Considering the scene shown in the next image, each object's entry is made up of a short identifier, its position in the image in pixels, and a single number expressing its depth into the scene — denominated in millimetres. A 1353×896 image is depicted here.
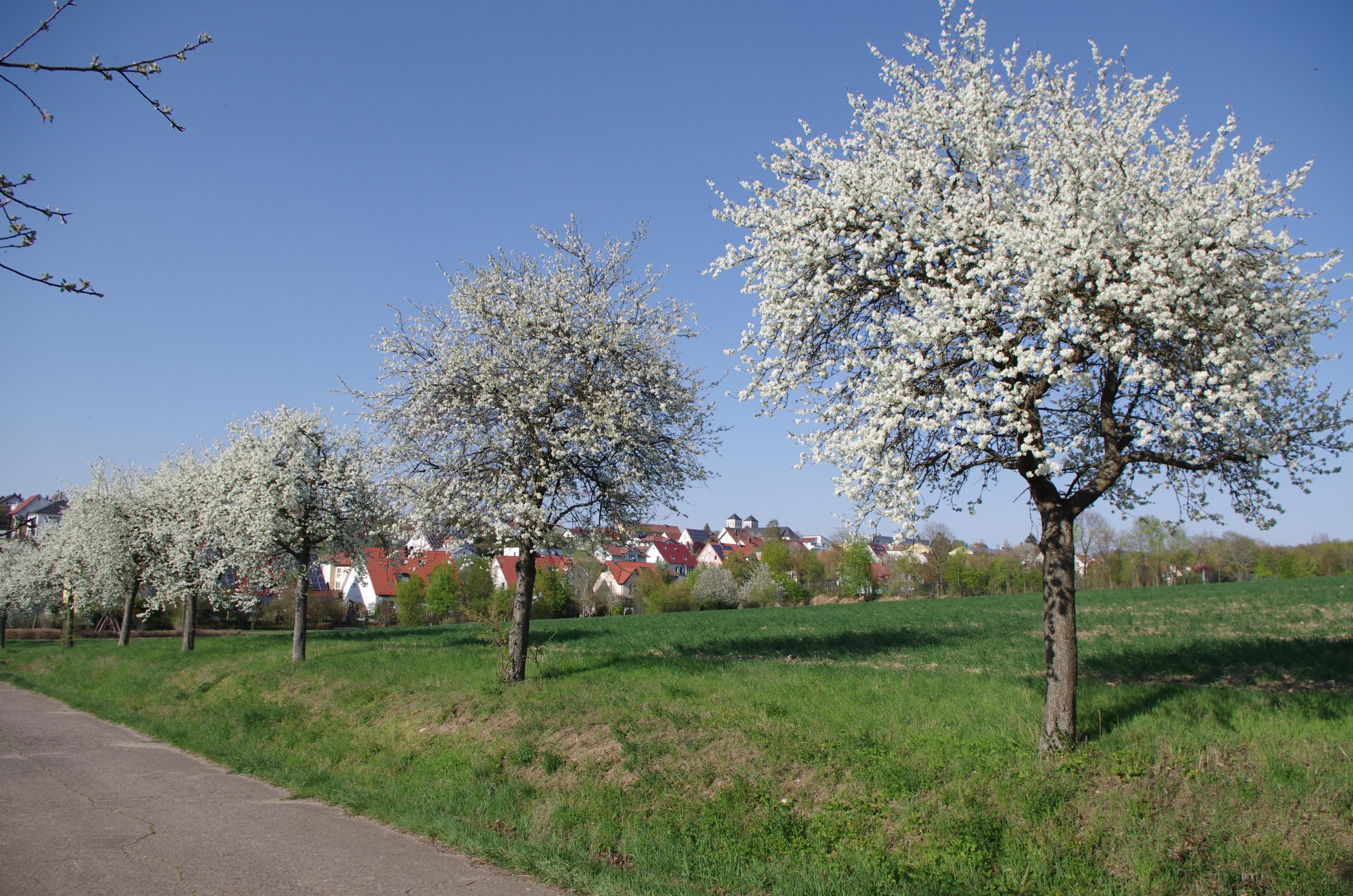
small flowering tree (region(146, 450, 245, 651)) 25766
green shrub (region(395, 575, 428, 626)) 71312
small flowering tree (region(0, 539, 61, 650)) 40625
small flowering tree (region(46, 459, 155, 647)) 32812
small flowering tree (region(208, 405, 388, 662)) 22172
